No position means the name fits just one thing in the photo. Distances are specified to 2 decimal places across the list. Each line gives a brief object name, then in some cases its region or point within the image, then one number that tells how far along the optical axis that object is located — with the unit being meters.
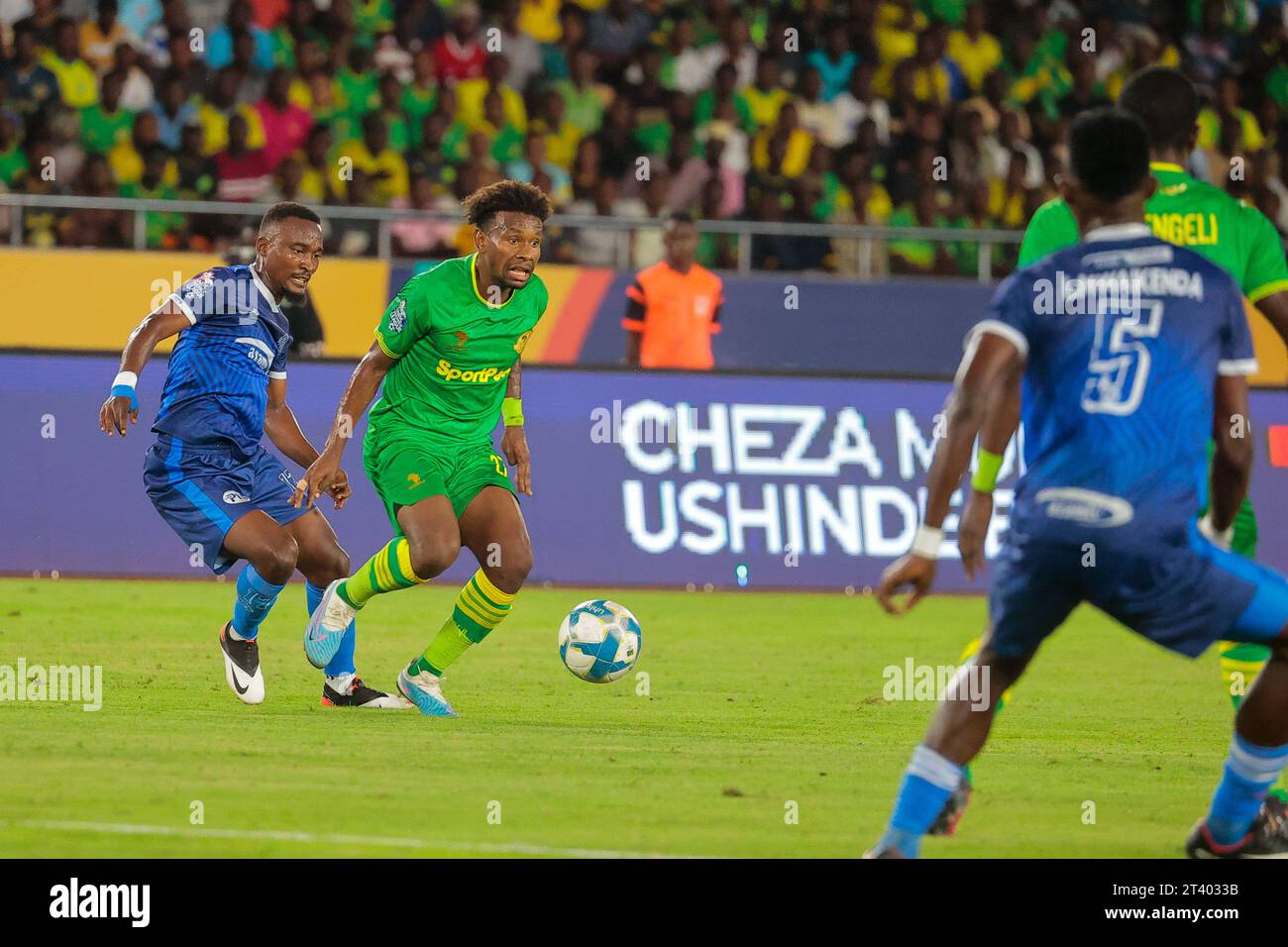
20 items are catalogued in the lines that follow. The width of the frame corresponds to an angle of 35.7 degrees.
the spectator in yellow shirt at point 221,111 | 18.14
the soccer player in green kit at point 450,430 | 9.34
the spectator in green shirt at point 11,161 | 17.50
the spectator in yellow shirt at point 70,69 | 18.06
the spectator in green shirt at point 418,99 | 18.91
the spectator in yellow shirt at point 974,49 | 21.55
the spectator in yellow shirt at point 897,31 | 21.31
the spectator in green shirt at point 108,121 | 17.95
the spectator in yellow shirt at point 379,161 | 18.36
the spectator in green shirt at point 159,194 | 17.27
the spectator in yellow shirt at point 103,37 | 18.42
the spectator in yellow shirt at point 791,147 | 19.78
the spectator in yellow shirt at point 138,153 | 17.78
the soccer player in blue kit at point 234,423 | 9.68
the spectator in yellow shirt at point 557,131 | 19.33
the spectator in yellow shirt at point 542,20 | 20.16
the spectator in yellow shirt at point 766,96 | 20.20
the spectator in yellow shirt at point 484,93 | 19.20
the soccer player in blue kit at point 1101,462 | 5.75
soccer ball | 9.71
